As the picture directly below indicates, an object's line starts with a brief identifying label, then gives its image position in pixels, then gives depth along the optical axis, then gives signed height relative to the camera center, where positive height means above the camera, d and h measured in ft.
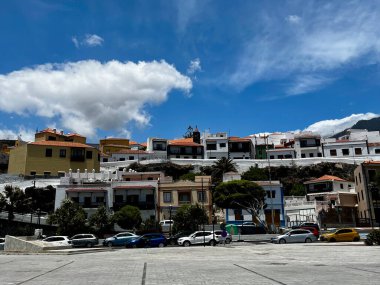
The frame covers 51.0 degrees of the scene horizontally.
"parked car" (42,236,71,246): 118.16 -1.83
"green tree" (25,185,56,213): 202.77 +19.36
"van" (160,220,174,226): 168.51 +3.58
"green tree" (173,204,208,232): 149.07 +4.46
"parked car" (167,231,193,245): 122.72 -2.25
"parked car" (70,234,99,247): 122.83 -2.10
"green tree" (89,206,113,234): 151.64 +4.45
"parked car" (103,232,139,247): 124.06 -2.49
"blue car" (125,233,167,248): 116.98 -2.74
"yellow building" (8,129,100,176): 253.55 +48.61
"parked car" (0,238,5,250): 124.51 -2.48
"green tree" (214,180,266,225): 170.50 +14.11
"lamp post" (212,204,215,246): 190.40 +9.22
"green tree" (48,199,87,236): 143.84 +5.12
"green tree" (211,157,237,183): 273.33 +42.97
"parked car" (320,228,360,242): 116.57 -2.15
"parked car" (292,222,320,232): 135.90 +1.21
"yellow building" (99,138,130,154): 368.27 +82.90
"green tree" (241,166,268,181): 258.65 +36.53
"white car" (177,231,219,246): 117.19 -2.26
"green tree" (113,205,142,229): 159.22 +5.62
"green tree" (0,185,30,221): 166.40 +13.49
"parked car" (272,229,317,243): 116.47 -2.14
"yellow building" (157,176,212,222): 189.26 +16.63
